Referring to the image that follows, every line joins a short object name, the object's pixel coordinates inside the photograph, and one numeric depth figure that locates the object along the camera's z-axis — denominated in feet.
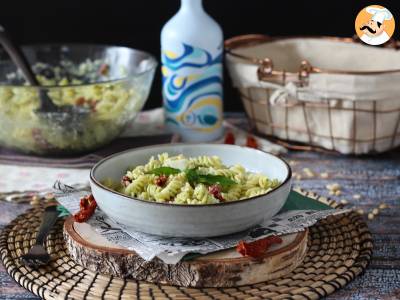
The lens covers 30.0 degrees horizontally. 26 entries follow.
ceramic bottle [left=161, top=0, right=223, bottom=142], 6.11
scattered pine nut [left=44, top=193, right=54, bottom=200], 5.13
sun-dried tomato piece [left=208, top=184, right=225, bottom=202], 4.00
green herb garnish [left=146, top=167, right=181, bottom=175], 4.20
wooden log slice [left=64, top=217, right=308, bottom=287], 3.73
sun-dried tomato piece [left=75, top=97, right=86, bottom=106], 5.80
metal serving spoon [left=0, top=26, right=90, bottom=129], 5.66
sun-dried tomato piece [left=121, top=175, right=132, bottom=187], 4.24
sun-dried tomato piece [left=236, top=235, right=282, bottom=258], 3.77
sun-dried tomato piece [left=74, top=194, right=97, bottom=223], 4.20
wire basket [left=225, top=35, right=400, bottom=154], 5.60
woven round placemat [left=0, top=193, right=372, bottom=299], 3.67
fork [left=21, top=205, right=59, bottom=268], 3.99
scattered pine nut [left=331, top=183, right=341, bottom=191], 5.34
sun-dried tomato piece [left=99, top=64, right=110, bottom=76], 6.82
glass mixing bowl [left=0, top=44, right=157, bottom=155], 5.68
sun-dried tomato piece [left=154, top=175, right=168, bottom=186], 4.13
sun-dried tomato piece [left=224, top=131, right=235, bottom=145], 6.22
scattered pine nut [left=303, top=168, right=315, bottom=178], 5.65
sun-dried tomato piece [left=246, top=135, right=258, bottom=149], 6.04
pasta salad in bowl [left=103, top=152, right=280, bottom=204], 4.00
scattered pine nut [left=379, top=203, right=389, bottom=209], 4.98
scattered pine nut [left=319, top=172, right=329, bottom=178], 5.60
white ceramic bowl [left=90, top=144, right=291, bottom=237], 3.73
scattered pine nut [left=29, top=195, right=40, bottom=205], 5.05
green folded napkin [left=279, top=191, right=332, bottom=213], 4.43
